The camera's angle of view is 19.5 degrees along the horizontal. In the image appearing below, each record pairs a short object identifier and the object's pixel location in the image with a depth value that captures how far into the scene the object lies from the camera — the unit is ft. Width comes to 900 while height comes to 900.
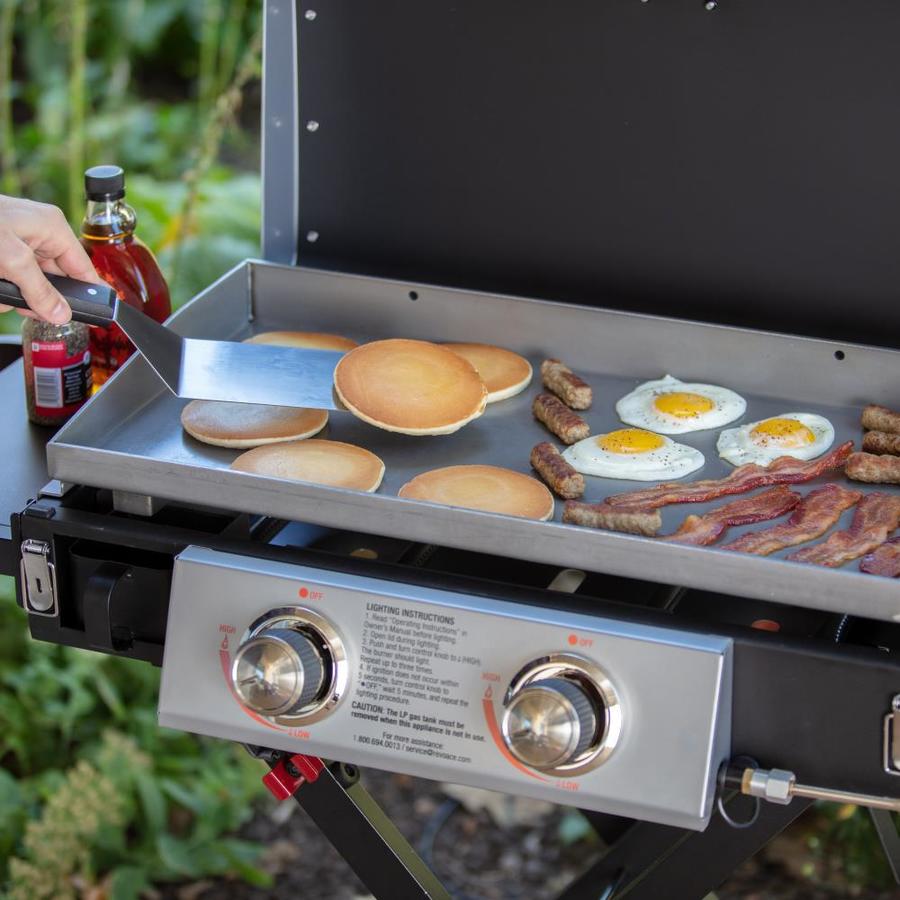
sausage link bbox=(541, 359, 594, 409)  6.53
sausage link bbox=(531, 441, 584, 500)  6.14
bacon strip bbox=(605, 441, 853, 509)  6.16
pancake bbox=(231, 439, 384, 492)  6.14
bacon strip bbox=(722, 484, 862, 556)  5.93
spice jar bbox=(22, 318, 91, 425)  6.43
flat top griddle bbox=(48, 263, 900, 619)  5.65
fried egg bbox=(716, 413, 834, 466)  6.37
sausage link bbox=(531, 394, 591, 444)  6.40
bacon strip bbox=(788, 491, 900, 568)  5.87
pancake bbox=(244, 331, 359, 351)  6.79
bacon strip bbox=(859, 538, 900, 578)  5.80
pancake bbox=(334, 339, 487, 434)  6.35
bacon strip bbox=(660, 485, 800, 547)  5.95
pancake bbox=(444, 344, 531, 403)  6.63
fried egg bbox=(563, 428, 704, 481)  6.32
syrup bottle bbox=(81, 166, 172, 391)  6.52
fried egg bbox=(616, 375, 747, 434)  6.50
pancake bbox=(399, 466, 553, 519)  6.06
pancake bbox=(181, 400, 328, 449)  6.33
